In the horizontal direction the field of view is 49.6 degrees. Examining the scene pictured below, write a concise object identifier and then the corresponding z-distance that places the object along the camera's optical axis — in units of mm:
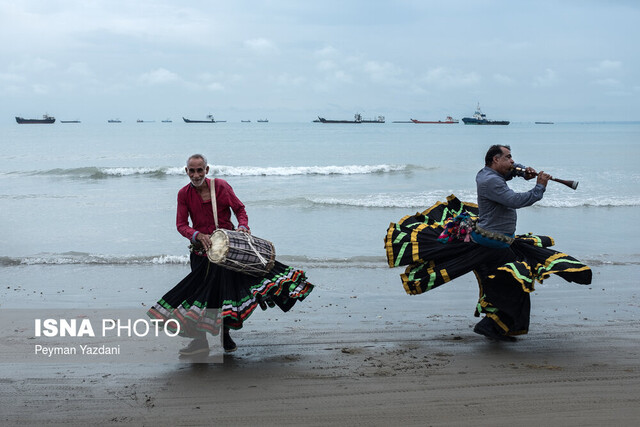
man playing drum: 5184
